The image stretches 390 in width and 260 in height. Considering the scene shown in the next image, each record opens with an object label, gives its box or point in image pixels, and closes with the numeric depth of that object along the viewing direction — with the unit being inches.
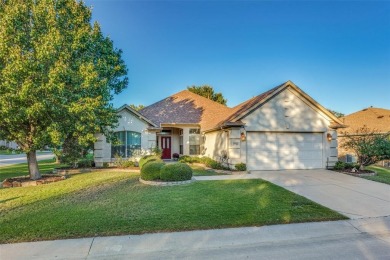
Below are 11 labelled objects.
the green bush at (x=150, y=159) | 534.0
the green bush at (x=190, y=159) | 743.1
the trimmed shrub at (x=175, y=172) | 418.0
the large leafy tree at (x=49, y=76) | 398.9
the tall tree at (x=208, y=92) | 1465.3
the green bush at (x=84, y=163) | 665.0
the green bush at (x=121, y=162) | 657.0
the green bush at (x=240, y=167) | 552.7
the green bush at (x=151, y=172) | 426.9
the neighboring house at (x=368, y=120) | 937.1
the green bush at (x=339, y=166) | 576.1
